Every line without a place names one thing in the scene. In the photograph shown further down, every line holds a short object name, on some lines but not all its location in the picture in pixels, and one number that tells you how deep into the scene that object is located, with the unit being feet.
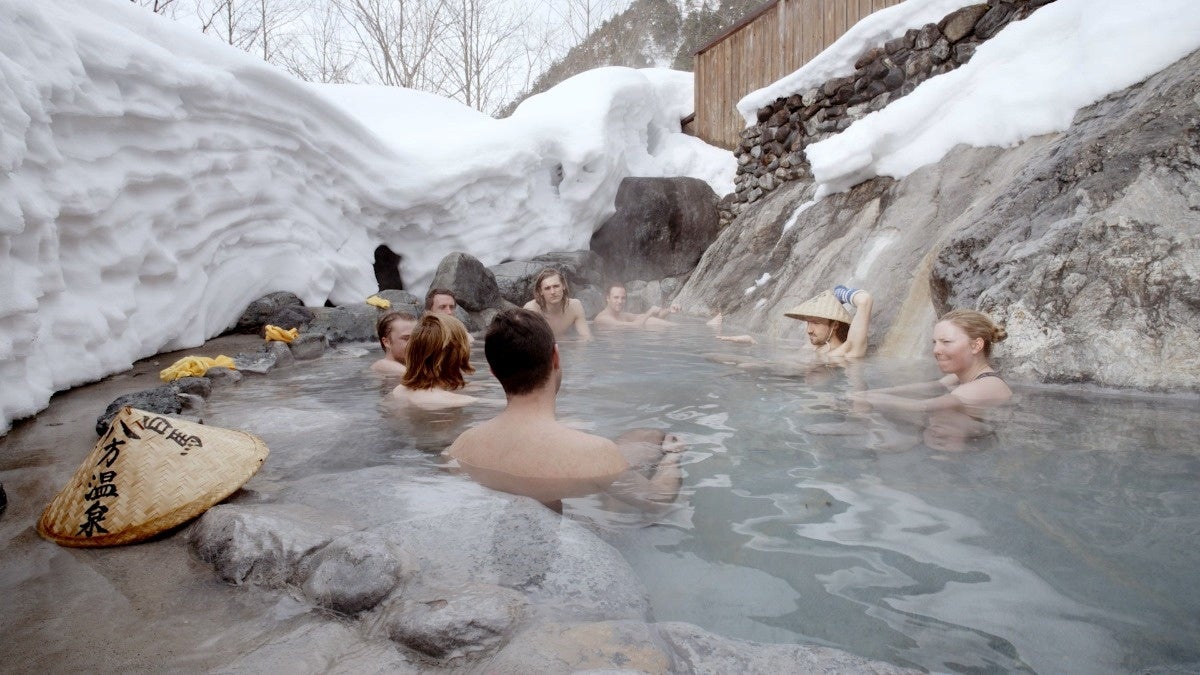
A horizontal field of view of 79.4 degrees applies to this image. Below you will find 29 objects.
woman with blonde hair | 10.86
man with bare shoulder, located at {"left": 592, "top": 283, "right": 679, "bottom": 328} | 25.40
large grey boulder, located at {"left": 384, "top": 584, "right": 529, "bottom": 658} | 4.48
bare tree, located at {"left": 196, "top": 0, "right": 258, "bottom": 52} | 51.88
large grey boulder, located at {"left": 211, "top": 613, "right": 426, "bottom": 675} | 4.35
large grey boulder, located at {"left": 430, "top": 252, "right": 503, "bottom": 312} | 25.95
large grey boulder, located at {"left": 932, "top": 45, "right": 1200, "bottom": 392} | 11.23
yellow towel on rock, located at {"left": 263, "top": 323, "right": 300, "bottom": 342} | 18.90
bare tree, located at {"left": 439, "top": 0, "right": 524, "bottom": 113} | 59.00
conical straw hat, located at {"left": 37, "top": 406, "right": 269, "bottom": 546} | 6.21
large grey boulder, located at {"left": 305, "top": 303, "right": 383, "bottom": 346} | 21.75
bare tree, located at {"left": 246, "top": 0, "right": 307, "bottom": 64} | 54.44
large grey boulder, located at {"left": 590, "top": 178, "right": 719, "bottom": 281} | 36.73
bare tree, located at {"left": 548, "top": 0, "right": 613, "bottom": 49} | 65.77
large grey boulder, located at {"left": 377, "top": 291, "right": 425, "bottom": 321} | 25.02
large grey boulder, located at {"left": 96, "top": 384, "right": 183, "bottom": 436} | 10.40
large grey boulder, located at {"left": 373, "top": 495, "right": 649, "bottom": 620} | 5.24
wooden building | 29.78
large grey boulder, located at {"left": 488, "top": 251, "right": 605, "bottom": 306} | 29.63
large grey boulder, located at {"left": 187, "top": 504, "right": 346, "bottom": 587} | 5.56
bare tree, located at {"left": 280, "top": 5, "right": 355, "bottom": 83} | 59.88
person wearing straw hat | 15.97
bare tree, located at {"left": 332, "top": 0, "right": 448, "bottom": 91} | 58.08
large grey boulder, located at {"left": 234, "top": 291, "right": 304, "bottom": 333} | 21.35
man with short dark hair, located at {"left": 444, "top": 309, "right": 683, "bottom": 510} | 7.89
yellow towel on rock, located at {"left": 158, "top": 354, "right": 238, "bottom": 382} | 13.58
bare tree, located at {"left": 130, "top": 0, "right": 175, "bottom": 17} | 46.48
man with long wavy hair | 21.29
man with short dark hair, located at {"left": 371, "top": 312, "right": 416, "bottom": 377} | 14.92
